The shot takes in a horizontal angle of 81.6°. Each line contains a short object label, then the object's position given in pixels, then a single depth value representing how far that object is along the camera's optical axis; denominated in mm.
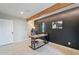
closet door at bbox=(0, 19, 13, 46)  2889
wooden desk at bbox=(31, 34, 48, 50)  2701
